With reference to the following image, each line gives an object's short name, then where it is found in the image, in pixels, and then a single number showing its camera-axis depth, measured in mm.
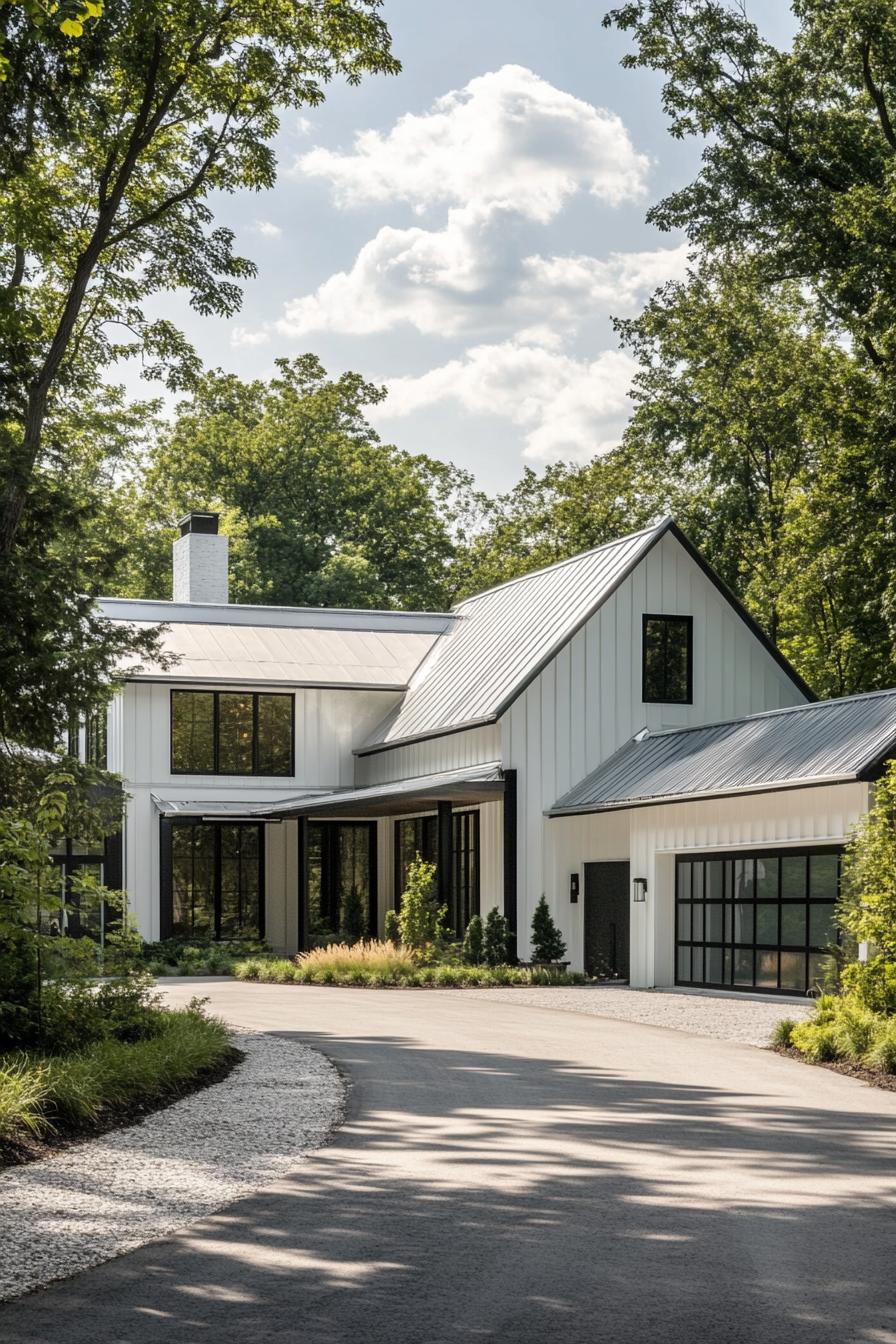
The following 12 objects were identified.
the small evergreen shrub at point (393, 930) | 28672
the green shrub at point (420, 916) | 26984
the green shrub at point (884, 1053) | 13359
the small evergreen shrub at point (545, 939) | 27453
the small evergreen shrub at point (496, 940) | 26906
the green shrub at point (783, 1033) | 15370
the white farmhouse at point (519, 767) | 22750
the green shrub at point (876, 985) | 14875
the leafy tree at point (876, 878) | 15148
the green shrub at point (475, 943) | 27156
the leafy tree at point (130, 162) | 19250
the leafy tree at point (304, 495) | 55562
